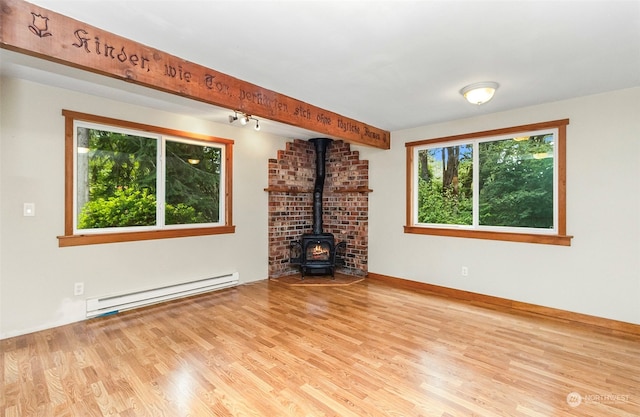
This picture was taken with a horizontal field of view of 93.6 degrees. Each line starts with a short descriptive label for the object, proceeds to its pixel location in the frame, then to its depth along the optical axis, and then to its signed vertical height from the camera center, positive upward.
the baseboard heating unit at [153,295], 3.22 -1.08
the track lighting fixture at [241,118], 3.51 +1.15
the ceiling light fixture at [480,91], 2.79 +1.10
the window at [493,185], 3.44 +0.30
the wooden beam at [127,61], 1.68 +1.00
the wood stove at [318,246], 4.98 -0.68
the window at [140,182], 3.21 +0.30
